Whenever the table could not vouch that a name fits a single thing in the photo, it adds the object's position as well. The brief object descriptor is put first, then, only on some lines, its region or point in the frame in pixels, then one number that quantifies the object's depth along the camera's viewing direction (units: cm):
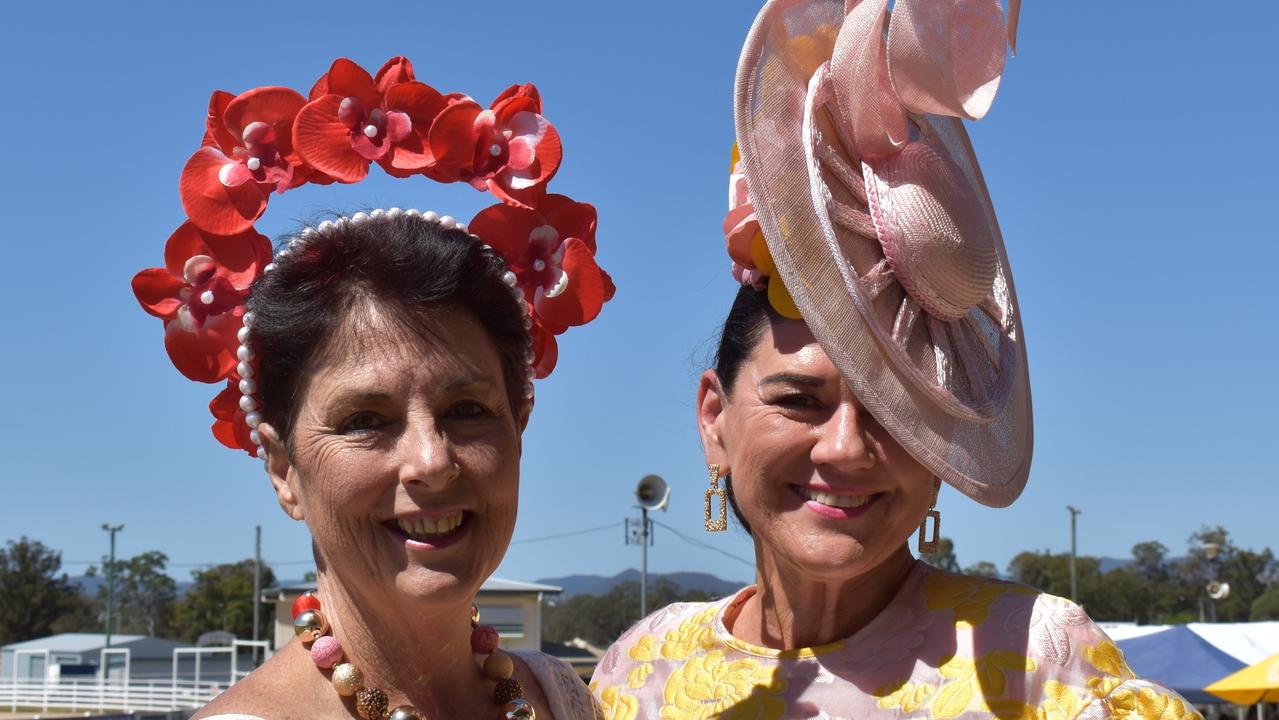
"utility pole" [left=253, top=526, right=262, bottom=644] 4307
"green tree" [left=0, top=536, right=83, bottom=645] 5925
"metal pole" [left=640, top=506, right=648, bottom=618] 1346
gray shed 4553
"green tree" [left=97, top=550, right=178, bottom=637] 7300
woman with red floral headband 232
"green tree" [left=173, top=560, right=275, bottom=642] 5591
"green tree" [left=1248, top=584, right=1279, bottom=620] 4738
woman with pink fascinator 280
